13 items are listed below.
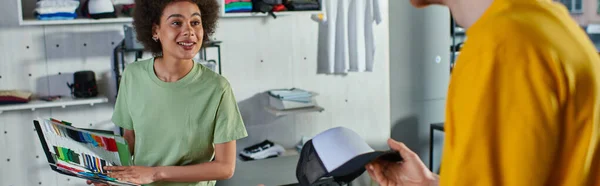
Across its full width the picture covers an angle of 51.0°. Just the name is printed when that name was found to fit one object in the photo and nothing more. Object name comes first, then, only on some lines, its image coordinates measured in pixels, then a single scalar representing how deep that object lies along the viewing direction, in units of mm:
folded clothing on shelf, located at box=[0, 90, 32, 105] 3686
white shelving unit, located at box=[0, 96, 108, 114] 3686
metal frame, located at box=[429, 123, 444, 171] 4778
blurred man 778
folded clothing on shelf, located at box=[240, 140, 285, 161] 4332
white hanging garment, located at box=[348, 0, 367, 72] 4523
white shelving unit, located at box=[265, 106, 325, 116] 4277
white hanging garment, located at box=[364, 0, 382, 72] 4586
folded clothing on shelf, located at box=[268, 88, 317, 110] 4281
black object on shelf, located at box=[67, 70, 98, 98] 3859
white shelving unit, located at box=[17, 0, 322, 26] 3569
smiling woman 1889
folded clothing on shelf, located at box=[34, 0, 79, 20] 3613
